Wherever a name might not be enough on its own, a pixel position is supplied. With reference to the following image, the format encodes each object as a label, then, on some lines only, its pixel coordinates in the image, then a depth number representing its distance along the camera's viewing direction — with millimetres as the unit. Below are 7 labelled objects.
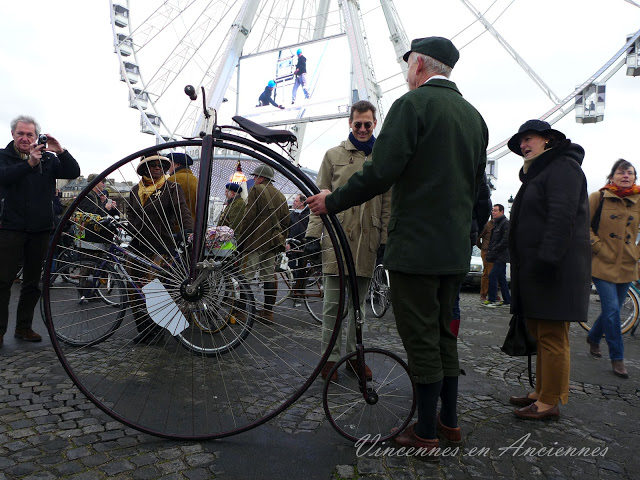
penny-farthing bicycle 2250
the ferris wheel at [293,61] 14133
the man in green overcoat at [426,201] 1995
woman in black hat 2559
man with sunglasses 3027
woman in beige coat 3742
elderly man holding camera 3652
